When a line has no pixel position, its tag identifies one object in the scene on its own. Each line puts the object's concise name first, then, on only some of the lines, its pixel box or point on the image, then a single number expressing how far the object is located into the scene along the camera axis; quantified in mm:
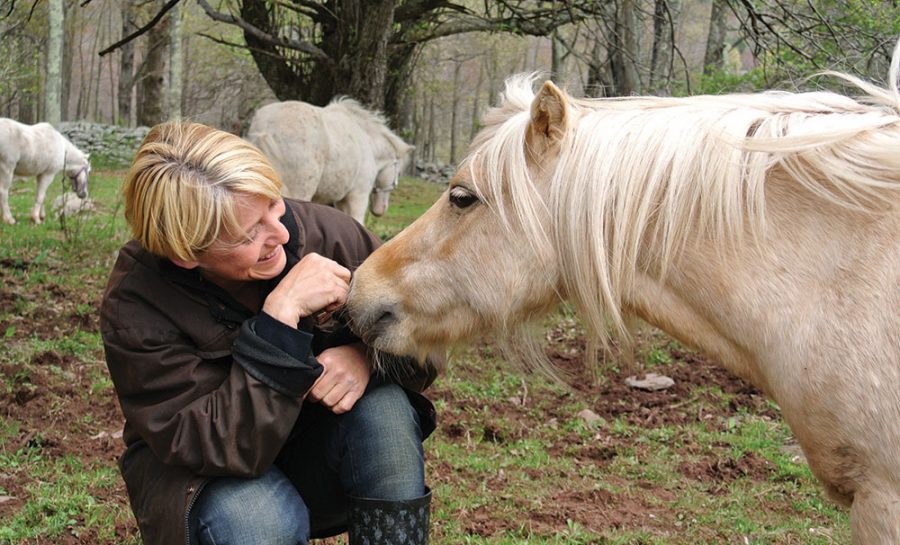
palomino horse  1680
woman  1954
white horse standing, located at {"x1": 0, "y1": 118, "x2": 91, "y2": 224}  10445
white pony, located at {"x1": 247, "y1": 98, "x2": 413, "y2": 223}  7453
